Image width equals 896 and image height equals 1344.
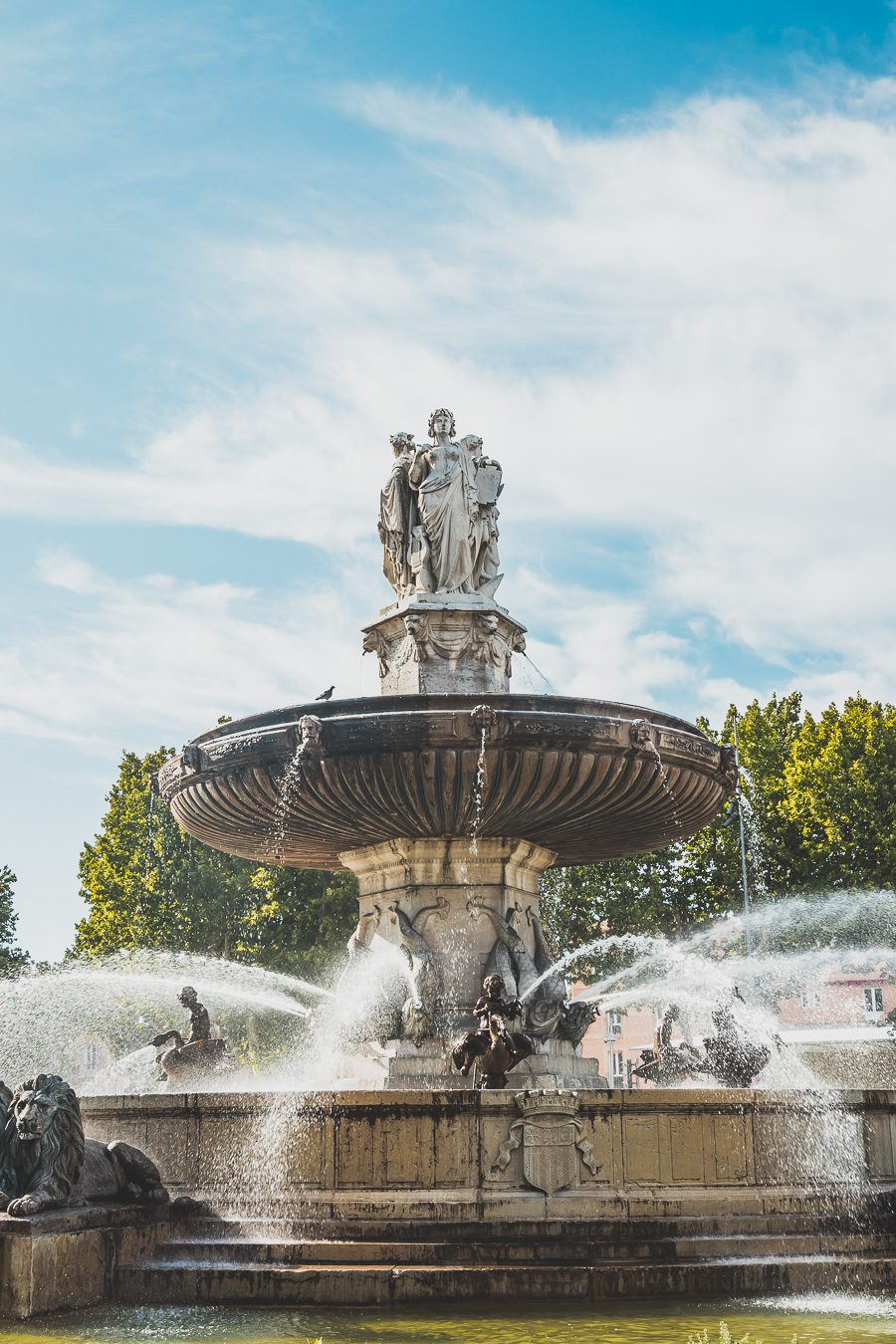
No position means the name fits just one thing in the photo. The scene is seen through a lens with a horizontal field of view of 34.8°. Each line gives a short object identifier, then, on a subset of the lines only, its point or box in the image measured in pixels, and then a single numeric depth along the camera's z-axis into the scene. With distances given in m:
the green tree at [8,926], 41.44
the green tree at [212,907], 29.52
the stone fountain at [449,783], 9.99
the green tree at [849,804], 27.67
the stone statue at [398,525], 12.65
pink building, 19.39
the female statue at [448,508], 12.45
